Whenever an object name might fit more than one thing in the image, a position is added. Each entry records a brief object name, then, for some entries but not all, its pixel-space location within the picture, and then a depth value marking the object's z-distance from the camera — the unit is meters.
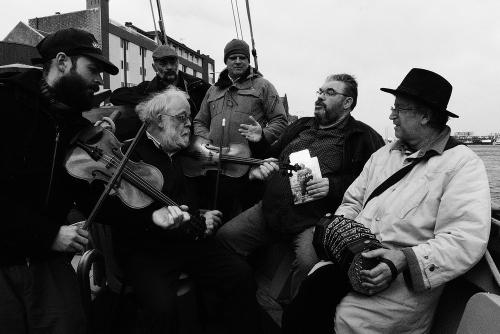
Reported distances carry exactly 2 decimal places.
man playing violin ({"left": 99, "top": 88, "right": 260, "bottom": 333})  2.53
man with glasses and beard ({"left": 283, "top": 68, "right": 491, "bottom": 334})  2.01
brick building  23.62
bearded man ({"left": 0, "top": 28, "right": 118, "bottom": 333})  2.01
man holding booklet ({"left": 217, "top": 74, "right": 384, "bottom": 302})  3.16
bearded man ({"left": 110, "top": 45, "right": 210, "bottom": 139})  4.20
